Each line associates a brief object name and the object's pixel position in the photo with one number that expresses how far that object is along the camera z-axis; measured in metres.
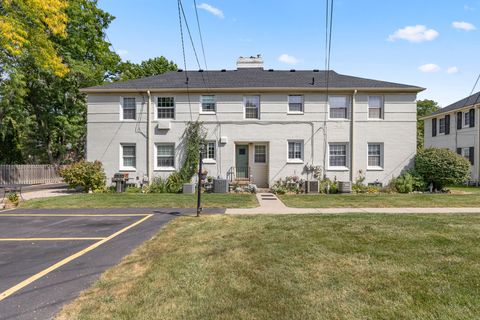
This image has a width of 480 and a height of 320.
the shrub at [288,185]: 14.06
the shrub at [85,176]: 14.02
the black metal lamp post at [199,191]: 7.92
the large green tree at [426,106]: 42.84
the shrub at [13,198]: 10.25
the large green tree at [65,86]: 22.67
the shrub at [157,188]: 14.30
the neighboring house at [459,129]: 19.88
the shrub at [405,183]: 13.87
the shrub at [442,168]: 13.48
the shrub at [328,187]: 14.27
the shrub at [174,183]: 14.27
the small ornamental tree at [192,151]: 14.98
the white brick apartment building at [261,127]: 15.05
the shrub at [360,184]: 14.26
